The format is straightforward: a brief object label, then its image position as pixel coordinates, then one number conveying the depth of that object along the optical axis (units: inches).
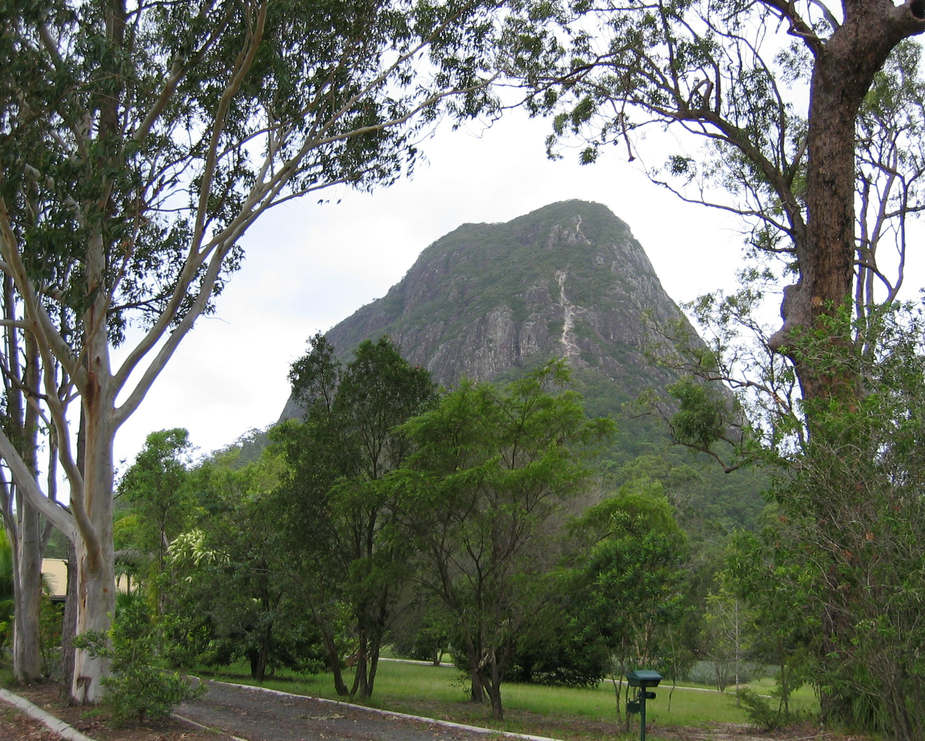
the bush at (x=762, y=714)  398.6
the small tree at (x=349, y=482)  458.0
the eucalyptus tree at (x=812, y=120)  392.8
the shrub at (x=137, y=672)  298.5
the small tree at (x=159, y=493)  910.4
